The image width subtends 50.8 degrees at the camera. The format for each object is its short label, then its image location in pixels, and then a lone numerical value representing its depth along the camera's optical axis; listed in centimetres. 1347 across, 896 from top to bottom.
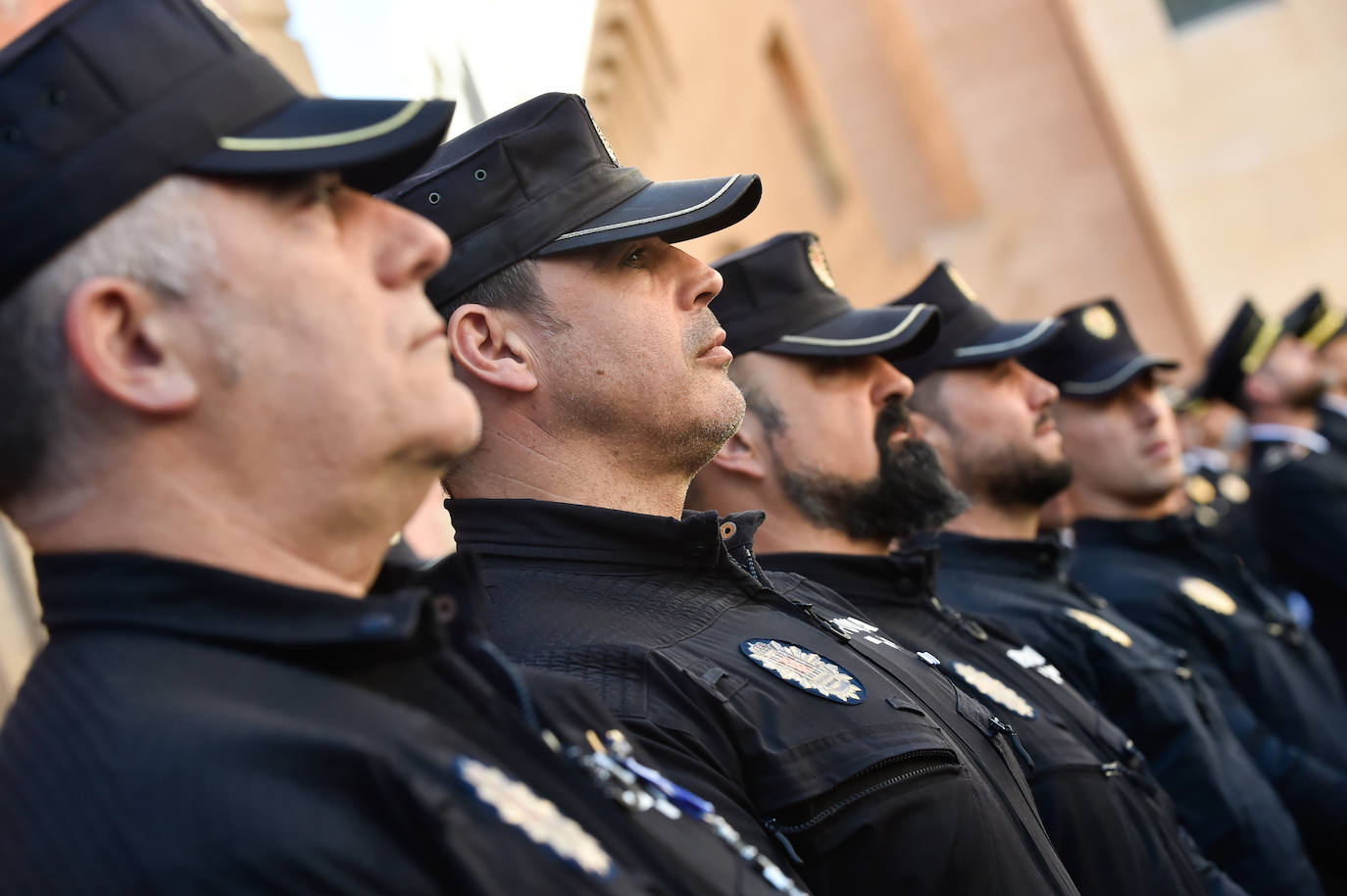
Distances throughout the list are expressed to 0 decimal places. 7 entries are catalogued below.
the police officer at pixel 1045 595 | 350
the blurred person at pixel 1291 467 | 567
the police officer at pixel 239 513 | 115
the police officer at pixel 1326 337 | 736
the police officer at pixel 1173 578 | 408
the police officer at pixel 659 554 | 202
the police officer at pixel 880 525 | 279
